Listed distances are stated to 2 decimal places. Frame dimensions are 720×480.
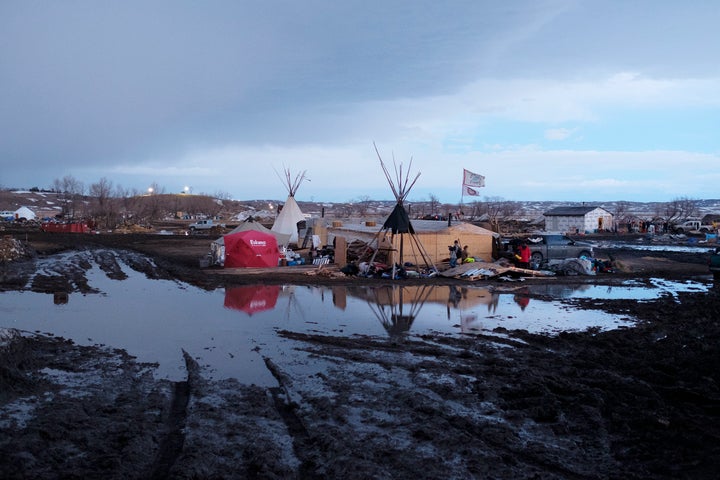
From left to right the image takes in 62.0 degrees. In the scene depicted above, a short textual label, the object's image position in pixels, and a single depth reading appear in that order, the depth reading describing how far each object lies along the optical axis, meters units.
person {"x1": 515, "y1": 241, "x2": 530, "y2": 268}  23.83
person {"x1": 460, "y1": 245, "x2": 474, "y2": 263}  24.48
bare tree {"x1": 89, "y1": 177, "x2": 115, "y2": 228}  67.56
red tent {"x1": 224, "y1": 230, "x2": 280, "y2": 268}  24.89
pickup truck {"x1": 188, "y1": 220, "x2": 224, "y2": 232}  66.53
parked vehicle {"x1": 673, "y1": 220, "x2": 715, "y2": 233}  63.98
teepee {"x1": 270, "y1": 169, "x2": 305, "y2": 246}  35.97
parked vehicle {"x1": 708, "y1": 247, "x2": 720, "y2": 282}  22.96
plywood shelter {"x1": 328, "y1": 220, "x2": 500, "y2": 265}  25.69
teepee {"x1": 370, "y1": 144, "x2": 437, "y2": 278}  23.97
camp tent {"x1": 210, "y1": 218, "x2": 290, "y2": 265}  25.77
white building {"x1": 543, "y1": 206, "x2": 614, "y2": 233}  67.12
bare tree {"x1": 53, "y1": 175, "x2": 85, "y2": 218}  105.18
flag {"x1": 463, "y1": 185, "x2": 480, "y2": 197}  32.34
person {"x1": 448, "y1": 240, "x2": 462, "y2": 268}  24.38
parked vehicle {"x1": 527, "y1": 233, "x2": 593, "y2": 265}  26.91
